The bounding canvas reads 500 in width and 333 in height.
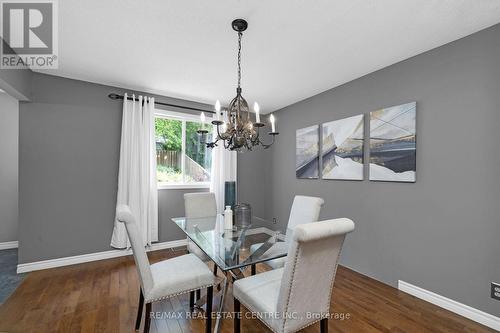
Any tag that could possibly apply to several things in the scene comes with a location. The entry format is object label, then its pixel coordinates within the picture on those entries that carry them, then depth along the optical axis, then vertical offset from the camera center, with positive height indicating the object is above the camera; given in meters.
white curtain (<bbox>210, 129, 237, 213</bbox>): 3.90 -0.12
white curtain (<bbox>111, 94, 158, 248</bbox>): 3.19 -0.08
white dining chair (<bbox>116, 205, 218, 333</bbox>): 1.51 -0.84
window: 3.68 +0.21
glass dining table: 1.61 -0.66
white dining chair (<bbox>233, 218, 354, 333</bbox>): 1.17 -0.71
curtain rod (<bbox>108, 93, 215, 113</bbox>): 3.17 +0.97
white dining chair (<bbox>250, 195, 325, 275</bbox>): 2.13 -0.50
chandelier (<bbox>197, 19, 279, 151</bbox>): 1.91 +0.35
